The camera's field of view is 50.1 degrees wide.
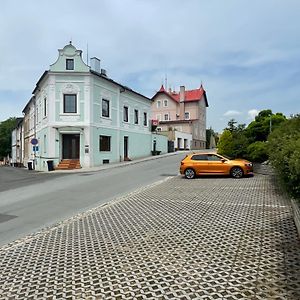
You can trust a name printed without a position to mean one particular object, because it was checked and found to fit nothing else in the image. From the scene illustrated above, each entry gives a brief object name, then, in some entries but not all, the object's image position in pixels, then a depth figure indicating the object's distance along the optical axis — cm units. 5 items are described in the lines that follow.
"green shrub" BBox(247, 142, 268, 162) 2016
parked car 1772
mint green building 2889
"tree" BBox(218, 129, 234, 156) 2283
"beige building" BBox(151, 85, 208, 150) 6412
